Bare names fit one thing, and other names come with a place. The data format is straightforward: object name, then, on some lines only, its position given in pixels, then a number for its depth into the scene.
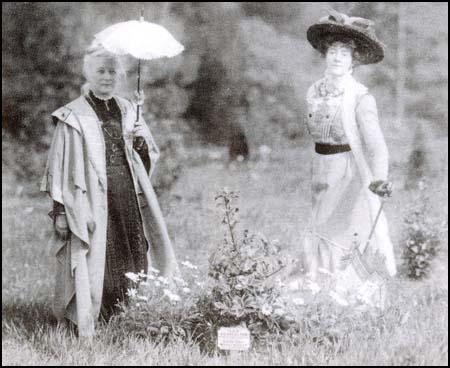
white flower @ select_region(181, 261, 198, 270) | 9.32
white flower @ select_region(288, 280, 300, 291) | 9.20
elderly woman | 8.78
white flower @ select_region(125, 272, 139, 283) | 9.06
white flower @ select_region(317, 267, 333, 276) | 9.07
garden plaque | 8.62
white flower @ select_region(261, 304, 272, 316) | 8.56
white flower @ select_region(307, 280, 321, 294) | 8.91
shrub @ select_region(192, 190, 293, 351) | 8.60
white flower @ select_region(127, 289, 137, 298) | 8.97
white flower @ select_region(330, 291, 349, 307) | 8.71
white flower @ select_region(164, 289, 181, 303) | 8.82
